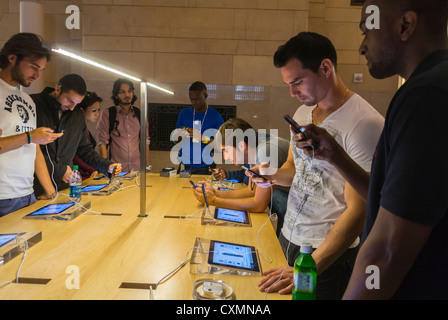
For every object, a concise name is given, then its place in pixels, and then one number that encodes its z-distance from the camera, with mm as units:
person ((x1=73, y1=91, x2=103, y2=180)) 3139
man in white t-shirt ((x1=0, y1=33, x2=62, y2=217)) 1896
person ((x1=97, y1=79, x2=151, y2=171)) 3574
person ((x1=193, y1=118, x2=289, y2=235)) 2072
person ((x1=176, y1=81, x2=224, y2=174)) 3703
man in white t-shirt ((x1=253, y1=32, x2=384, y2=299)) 1244
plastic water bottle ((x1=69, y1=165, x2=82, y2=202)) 2068
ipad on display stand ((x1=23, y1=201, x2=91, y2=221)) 1756
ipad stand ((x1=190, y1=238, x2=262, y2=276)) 1194
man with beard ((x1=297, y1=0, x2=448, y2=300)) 628
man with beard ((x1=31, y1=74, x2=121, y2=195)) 2436
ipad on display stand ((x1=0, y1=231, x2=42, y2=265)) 1229
